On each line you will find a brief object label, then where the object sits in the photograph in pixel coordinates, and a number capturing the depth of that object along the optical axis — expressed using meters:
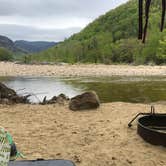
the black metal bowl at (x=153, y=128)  3.11
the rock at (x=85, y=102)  4.79
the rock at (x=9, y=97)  5.44
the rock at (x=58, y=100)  5.66
